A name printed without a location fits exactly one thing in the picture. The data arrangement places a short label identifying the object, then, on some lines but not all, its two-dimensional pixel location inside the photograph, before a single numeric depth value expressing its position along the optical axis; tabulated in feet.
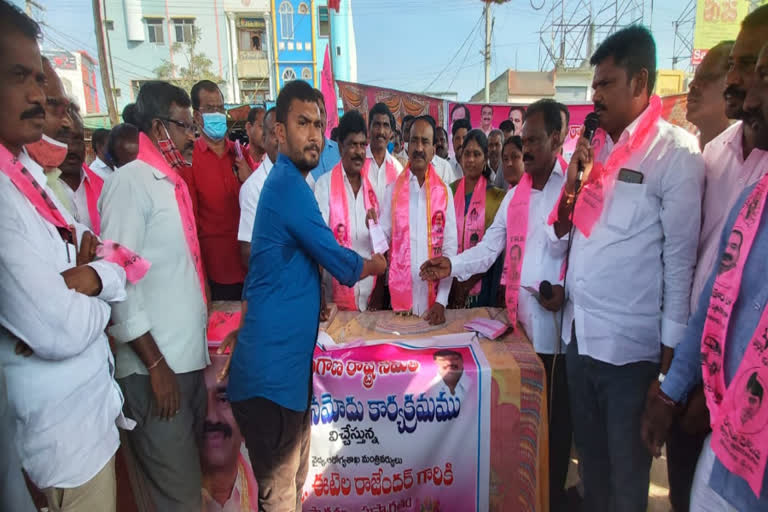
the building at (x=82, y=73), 71.51
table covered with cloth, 6.78
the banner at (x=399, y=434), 6.82
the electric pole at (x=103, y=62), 35.63
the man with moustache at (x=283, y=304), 5.44
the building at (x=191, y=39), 77.92
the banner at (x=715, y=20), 21.57
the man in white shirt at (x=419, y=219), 9.78
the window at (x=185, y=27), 78.59
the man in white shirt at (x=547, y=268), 7.13
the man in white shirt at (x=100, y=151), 12.89
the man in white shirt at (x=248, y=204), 8.96
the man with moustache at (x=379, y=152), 11.68
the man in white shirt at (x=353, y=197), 9.98
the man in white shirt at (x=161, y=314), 5.50
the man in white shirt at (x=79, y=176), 7.54
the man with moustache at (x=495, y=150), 16.11
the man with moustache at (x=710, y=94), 6.20
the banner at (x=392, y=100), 29.17
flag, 21.62
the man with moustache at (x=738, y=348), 3.37
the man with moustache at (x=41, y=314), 3.68
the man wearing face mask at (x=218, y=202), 10.00
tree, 70.87
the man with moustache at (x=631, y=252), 5.30
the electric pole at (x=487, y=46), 53.67
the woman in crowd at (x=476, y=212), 10.78
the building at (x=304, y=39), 76.07
